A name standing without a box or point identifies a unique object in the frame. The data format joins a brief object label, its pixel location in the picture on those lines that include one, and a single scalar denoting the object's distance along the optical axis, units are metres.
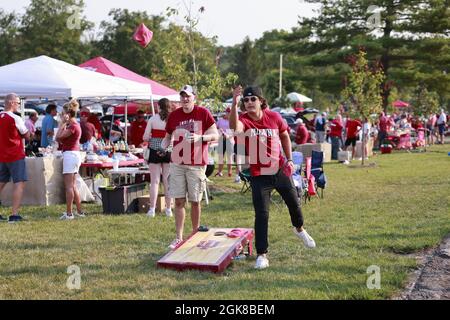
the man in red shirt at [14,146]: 9.26
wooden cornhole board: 6.13
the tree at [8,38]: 56.84
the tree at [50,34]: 55.38
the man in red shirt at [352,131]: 21.30
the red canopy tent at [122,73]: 16.84
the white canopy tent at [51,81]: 11.54
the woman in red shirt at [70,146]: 9.29
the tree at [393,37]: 33.06
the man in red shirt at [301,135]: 17.90
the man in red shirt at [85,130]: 12.23
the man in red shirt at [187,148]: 6.99
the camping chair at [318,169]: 11.78
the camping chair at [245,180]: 10.92
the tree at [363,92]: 20.42
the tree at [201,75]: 13.49
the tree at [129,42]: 56.81
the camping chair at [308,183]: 11.32
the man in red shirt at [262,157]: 6.25
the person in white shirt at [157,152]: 9.29
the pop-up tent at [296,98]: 43.89
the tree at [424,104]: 38.19
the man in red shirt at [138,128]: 13.89
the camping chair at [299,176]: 10.87
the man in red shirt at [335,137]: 22.44
